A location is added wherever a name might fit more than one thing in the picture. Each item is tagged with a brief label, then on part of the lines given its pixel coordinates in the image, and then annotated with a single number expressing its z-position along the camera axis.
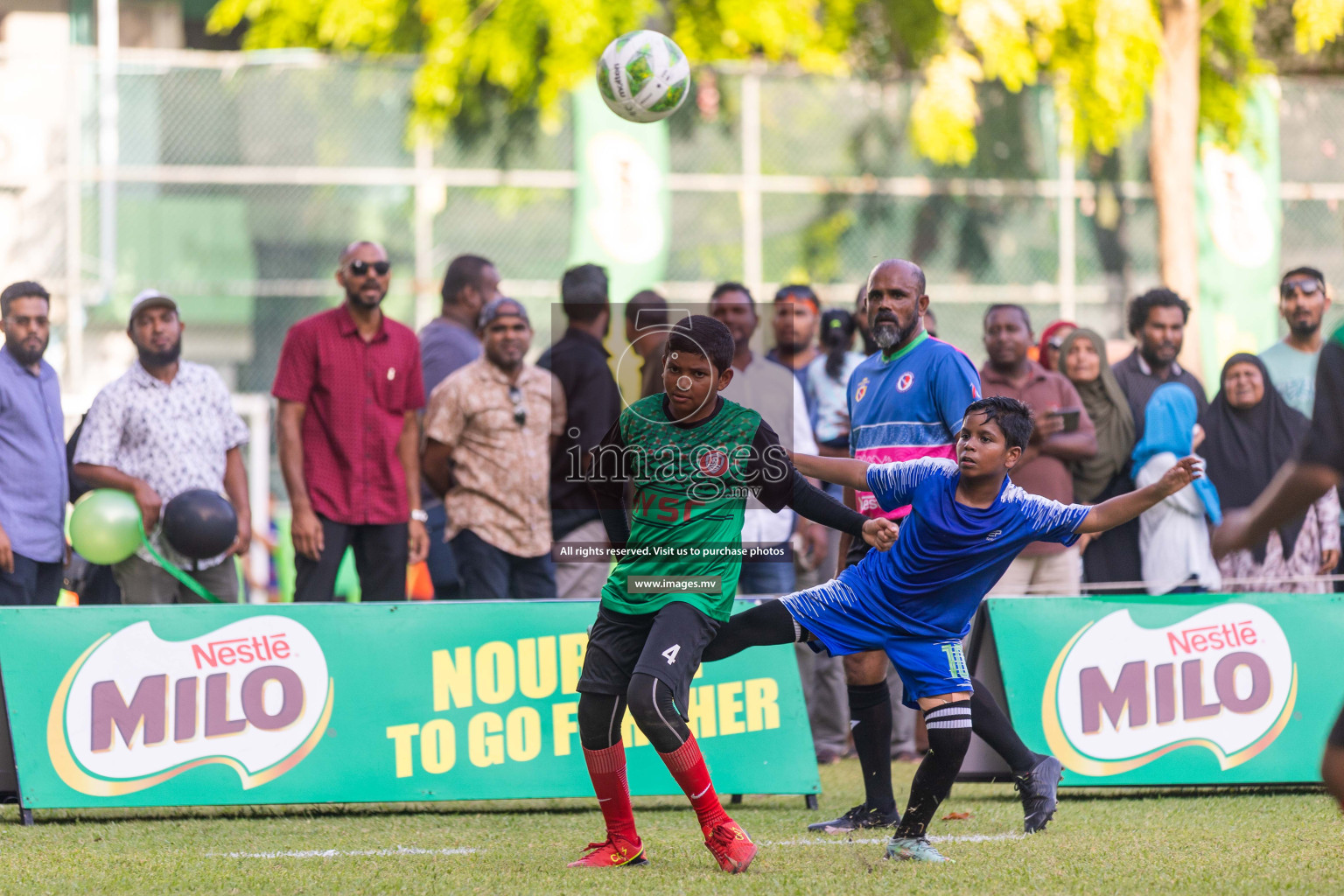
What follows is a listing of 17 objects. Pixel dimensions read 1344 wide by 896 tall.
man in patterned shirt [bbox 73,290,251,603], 16.56
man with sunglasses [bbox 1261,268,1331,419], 19.08
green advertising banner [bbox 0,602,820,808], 13.91
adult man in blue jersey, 13.09
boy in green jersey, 11.30
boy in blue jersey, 11.75
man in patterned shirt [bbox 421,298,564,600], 17.05
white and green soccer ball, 18.97
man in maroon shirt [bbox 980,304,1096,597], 18.00
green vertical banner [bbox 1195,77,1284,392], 38.94
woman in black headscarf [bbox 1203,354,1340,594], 18.37
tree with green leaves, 35.75
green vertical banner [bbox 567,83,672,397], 36.66
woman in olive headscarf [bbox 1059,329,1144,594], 18.44
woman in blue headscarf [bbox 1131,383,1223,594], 17.80
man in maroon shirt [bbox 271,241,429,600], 16.72
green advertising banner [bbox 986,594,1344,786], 15.25
